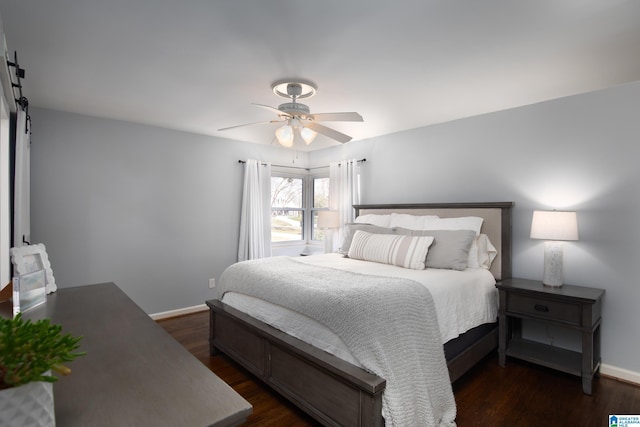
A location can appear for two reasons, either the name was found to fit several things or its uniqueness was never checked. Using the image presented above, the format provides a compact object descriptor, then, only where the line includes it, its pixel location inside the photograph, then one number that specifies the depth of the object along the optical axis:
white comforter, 1.69
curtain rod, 4.53
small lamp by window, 4.54
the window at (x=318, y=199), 5.34
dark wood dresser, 0.69
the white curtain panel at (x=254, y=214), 4.52
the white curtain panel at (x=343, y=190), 4.53
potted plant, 0.53
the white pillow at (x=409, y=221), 3.45
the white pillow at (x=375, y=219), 3.79
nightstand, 2.37
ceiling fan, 2.51
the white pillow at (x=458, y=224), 3.11
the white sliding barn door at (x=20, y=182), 2.25
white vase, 0.53
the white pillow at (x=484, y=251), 3.07
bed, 1.71
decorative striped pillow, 2.93
